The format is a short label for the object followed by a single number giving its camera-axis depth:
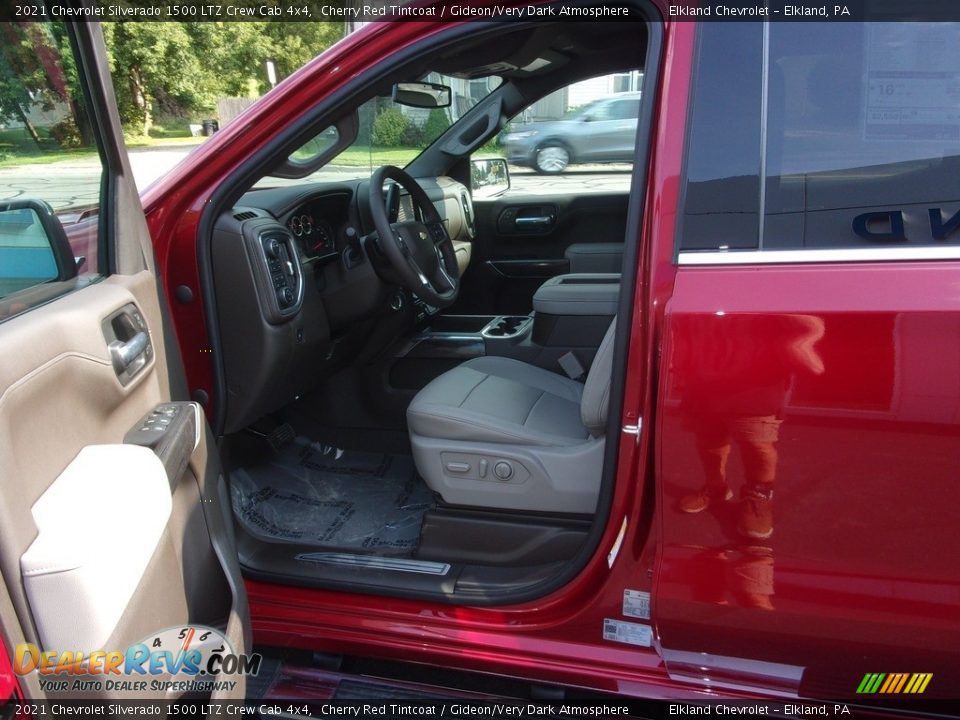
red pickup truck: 1.13
